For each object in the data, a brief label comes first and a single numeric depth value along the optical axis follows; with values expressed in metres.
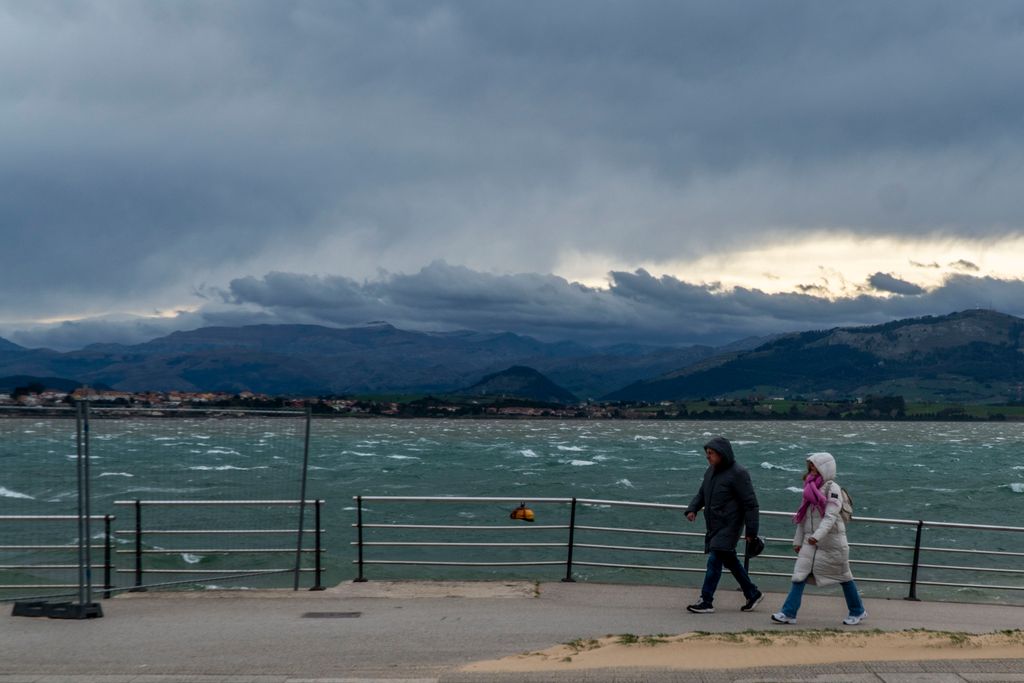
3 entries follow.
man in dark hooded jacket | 10.77
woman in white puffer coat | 10.30
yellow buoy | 14.54
